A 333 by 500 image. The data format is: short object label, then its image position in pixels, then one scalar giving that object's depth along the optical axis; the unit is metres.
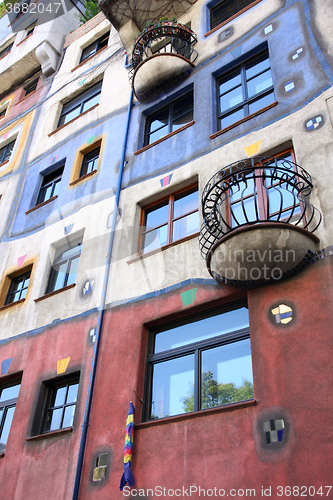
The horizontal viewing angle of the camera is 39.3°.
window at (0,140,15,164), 18.71
